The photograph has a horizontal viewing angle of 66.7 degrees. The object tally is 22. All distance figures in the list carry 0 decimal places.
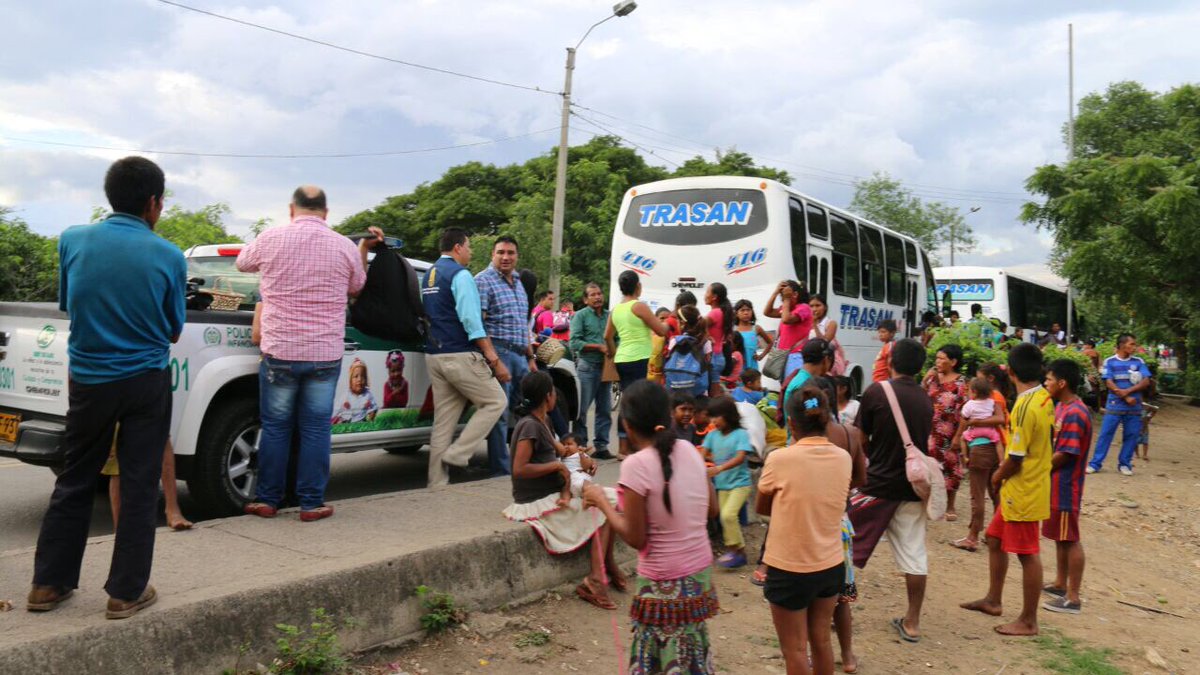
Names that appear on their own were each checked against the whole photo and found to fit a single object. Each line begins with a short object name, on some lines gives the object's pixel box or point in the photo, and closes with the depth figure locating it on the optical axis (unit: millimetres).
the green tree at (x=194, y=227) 37750
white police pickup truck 4918
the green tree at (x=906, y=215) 45500
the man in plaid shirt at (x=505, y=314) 6492
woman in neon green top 7672
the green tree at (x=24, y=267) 19031
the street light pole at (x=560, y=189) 21344
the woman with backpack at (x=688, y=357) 6926
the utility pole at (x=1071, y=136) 29891
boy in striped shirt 5727
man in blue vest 6062
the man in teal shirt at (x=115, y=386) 3375
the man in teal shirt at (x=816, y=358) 5742
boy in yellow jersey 5281
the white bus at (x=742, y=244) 12508
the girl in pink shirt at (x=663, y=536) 3312
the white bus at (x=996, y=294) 26312
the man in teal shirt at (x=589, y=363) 8180
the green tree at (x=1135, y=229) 13406
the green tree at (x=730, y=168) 34156
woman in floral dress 7488
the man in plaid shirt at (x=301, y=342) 4980
